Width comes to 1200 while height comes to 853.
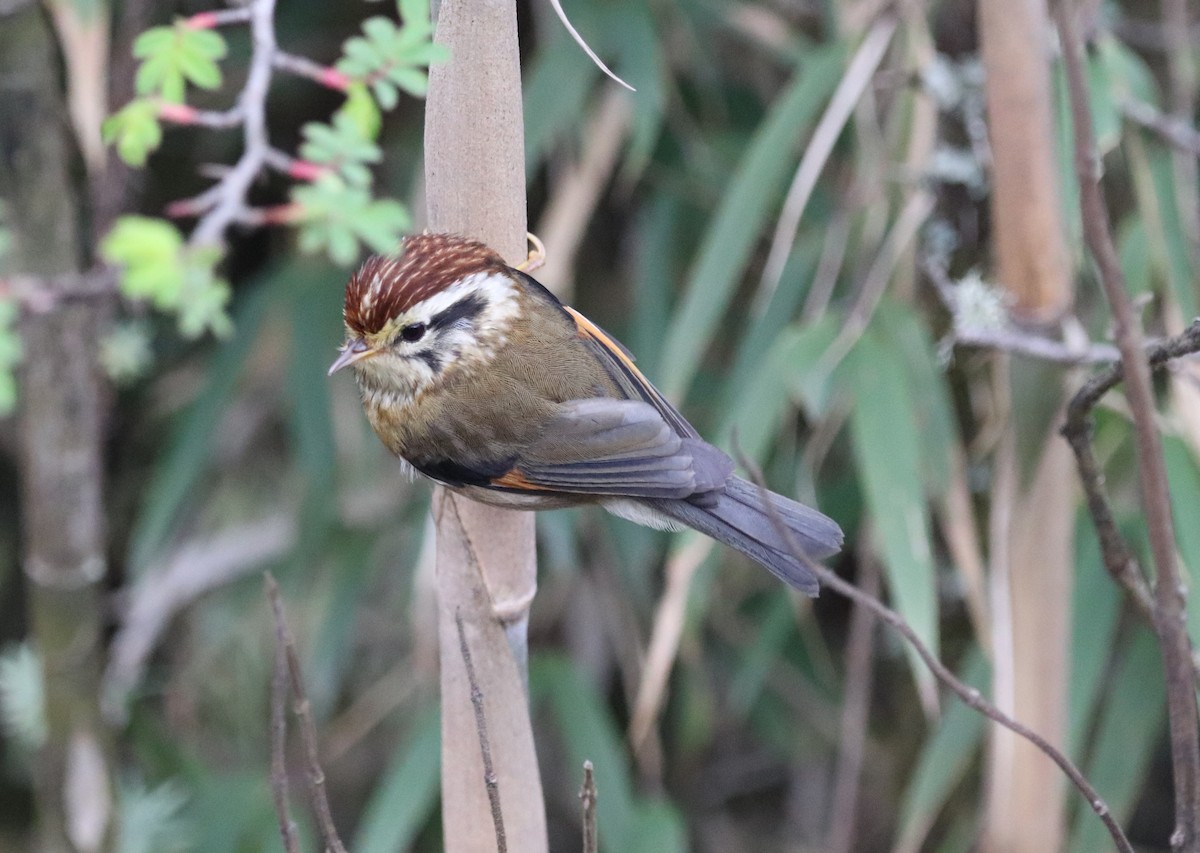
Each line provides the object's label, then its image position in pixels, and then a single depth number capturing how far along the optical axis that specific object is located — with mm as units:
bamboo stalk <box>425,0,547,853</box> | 3551
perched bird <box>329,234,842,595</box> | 3598
